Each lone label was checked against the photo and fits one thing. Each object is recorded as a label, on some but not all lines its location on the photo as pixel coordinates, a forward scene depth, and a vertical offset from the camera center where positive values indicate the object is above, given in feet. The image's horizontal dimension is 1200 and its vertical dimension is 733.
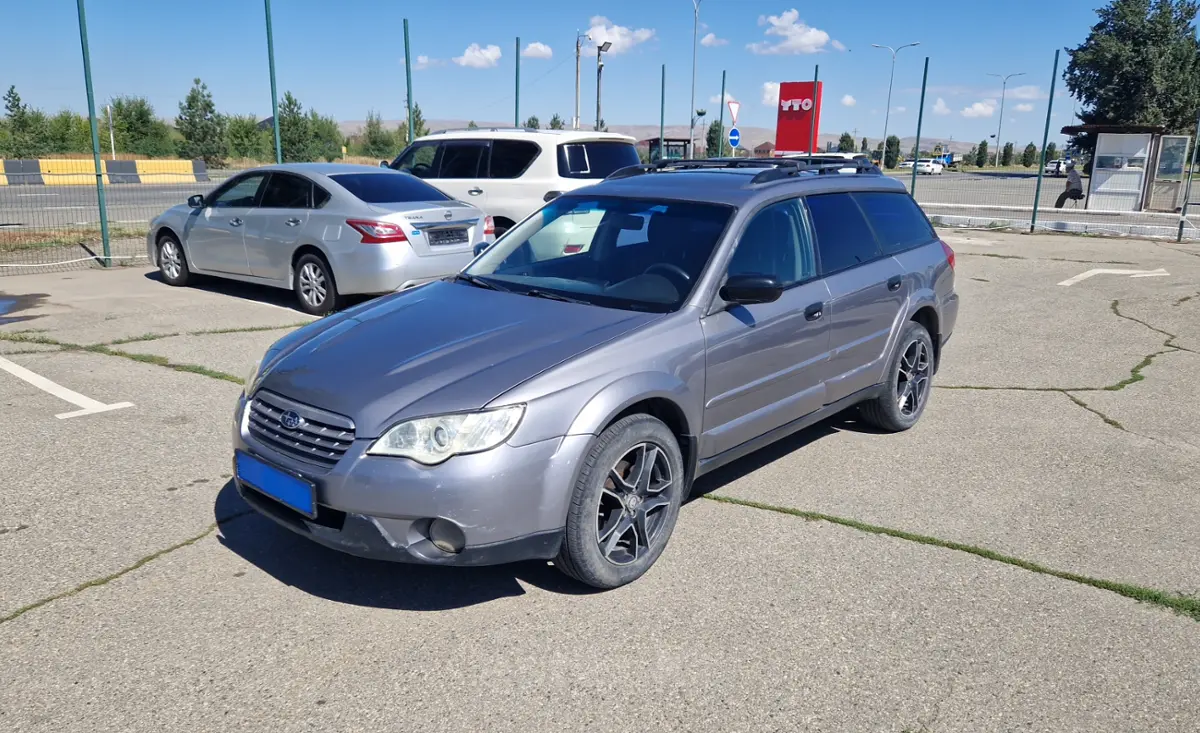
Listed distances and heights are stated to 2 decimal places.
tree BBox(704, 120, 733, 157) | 219.65 +6.82
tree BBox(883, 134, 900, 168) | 247.09 +4.05
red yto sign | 98.94 +5.47
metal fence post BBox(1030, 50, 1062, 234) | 59.82 +2.04
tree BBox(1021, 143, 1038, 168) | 290.97 +5.31
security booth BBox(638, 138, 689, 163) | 79.16 +1.59
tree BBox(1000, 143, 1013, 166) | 287.07 +5.05
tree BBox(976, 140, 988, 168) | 263.29 +4.82
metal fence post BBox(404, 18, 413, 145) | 52.01 +4.48
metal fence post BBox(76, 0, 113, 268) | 36.63 +0.67
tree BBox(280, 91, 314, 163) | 142.00 +3.35
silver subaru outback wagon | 10.66 -2.84
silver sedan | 28.66 -2.49
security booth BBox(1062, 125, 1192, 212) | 73.67 +0.54
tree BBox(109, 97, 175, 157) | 171.73 +3.88
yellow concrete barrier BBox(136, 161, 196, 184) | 102.32 -2.27
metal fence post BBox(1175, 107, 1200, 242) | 57.52 -1.73
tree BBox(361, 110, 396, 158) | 184.65 +3.32
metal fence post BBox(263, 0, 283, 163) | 44.80 +3.23
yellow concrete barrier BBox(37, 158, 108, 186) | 92.95 -1.65
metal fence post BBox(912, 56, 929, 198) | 63.72 +4.51
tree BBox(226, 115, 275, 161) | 173.58 +2.85
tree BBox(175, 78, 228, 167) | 160.76 +4.42
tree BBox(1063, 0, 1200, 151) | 158.61 +19.71
